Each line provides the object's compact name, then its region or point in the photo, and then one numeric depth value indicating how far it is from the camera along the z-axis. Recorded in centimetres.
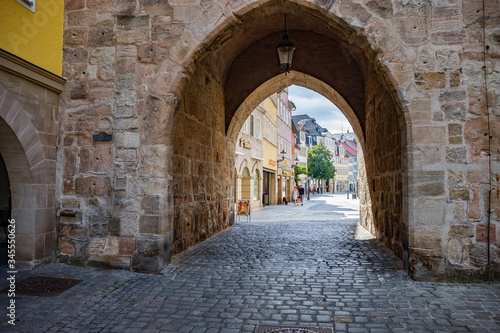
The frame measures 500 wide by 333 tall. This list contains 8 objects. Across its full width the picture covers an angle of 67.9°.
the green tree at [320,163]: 4791
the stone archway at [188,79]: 404
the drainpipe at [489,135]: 390
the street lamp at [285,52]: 650
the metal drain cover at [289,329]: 270
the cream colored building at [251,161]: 1597
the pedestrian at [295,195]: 2303
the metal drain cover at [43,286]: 351
